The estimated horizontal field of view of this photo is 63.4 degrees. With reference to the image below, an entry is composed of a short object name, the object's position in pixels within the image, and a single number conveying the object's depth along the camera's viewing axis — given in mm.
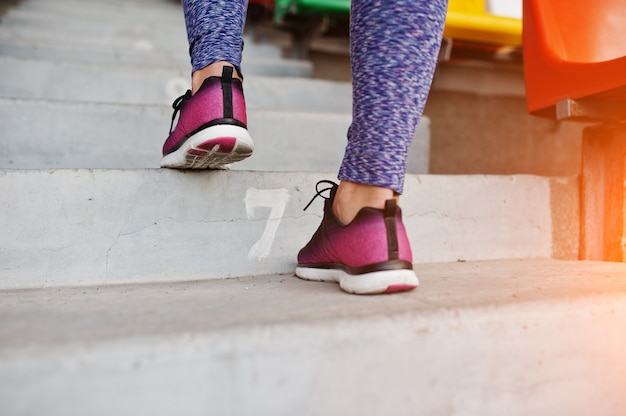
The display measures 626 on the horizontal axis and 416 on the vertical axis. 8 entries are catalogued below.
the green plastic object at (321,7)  1980
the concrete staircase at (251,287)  548
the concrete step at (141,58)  1924
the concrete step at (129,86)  1534
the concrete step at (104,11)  2635
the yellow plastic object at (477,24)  1872
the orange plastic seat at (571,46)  1071
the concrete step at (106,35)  2176
